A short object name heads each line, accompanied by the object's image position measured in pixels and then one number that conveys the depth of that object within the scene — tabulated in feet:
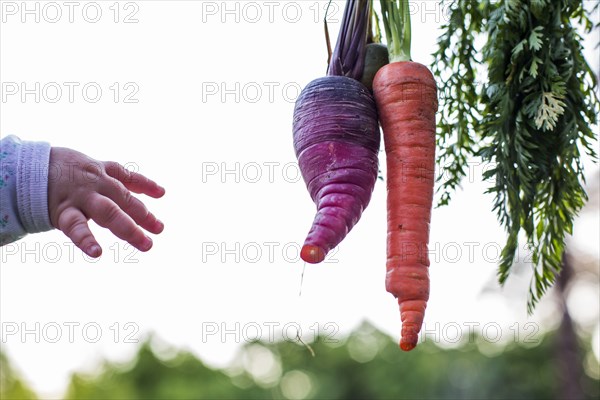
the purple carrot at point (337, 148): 2.43
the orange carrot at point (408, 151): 2.58
